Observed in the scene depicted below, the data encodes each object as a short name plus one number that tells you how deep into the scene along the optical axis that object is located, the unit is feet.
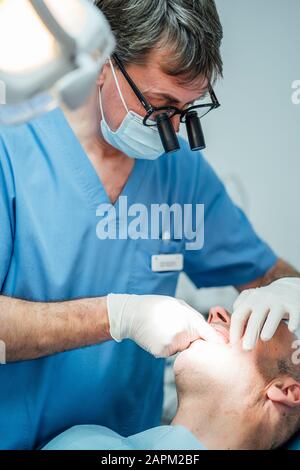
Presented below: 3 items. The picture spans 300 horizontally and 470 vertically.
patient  4.50
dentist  4.36
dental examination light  3.04
